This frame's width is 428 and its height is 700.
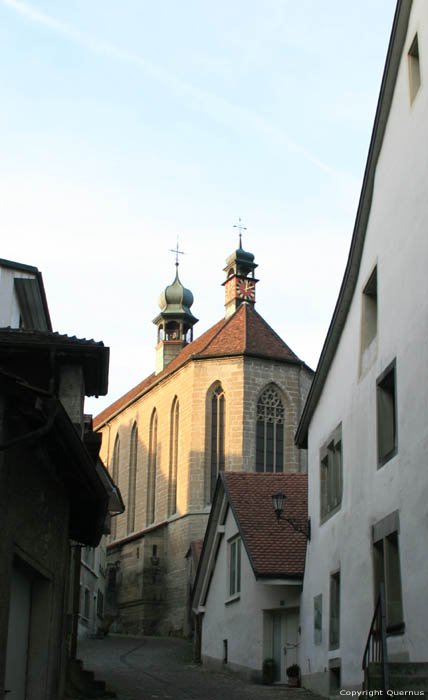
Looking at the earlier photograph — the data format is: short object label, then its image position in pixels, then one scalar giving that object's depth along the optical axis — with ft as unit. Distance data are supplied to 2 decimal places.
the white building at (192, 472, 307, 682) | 67.41
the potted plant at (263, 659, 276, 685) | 66.08
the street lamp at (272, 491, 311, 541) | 62.52
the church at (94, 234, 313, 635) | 147.43
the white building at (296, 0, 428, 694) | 39.91
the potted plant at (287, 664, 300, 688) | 63.10
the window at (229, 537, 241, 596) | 74.84
